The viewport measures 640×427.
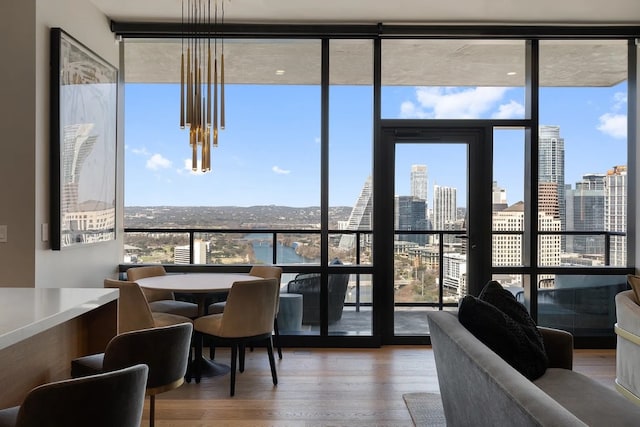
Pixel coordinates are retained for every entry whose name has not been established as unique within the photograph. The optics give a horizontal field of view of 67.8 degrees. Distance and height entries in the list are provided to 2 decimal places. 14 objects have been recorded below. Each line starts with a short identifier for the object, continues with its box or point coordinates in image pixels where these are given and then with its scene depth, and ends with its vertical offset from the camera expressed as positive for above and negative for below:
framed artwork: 3.40 +0.54
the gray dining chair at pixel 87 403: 1.18 -0.50
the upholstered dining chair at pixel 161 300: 4.02 -0.80
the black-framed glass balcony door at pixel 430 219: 4.60 -0.06
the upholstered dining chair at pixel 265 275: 4.11 -0.57
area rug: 2.87 -1.26
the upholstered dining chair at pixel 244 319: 3.35 -0.77
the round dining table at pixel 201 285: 3.51 -0.56
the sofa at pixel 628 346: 2.70 -0.79
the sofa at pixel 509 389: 1.38 -0.67
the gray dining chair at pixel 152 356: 1.79 -0.57
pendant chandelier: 3.39 +0.70
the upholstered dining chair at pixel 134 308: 3.25 -0.66
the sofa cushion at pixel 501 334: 2.15 -0.55
